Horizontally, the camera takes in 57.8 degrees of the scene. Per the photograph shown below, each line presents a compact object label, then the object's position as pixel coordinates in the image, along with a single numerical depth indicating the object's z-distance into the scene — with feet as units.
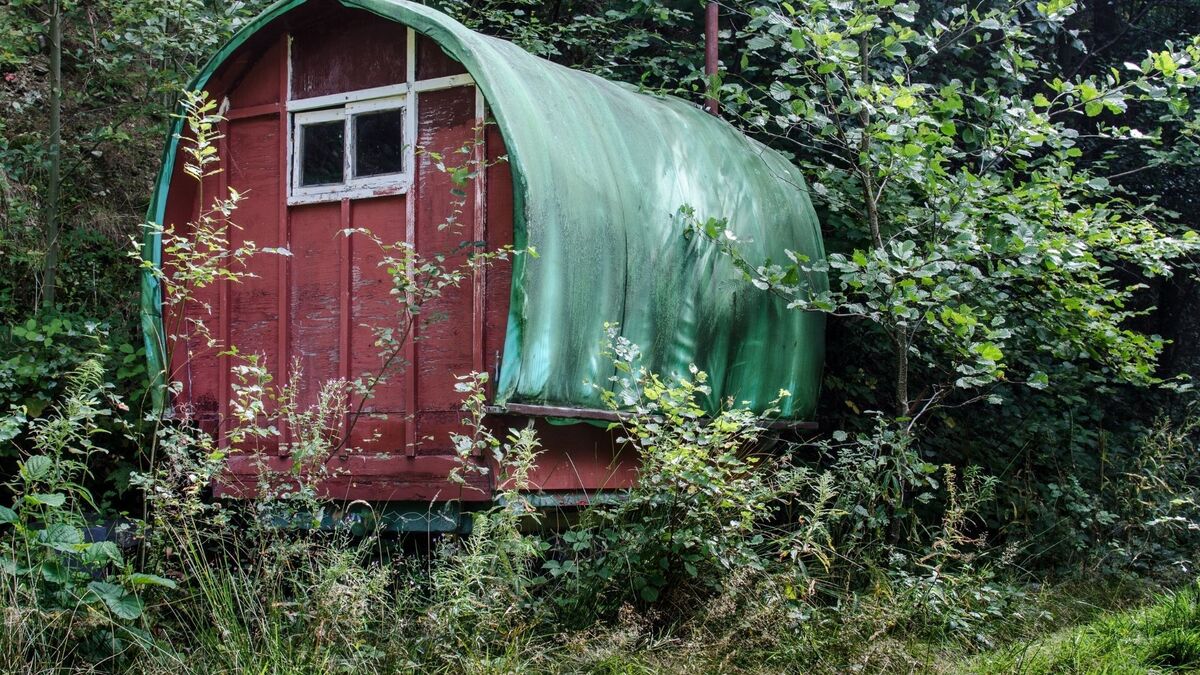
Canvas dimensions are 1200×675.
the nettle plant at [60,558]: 12.87
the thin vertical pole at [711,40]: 25.94
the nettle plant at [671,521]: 15.31
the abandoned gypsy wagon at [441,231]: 16.37
